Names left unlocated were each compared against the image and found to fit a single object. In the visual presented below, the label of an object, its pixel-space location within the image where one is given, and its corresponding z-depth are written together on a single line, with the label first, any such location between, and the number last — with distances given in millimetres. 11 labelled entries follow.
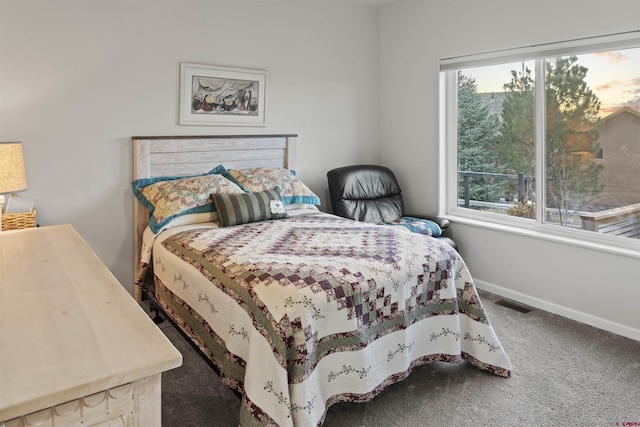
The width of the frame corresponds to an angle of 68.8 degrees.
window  3105
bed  1889
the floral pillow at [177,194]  3152
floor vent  3516
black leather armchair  4160
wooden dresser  890
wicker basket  2770
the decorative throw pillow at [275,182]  3604
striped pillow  3178
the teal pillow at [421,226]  3902
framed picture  3633
